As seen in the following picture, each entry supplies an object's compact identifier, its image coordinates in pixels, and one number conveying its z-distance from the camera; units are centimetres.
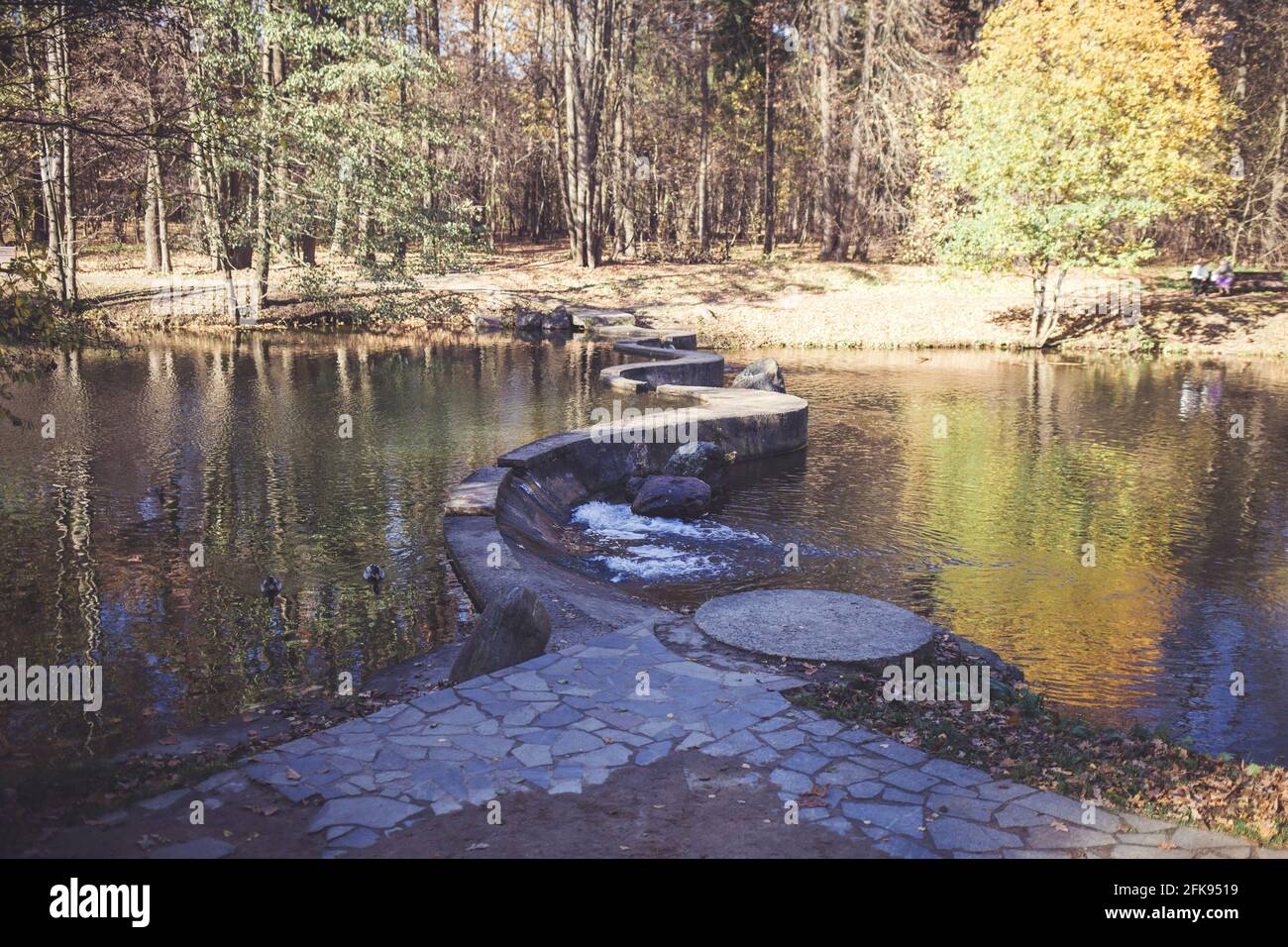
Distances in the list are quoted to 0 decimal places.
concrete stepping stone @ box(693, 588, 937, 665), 779
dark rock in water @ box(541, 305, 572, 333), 3381
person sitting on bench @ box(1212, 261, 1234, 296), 3416
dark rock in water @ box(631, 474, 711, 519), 1440
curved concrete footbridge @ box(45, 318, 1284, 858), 499
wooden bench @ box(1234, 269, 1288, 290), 3506
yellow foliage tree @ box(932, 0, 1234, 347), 2727
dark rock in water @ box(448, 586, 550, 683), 750
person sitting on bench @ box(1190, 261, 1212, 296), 3425
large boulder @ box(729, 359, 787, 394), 2153
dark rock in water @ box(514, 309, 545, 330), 3397
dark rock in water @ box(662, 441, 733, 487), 1555
